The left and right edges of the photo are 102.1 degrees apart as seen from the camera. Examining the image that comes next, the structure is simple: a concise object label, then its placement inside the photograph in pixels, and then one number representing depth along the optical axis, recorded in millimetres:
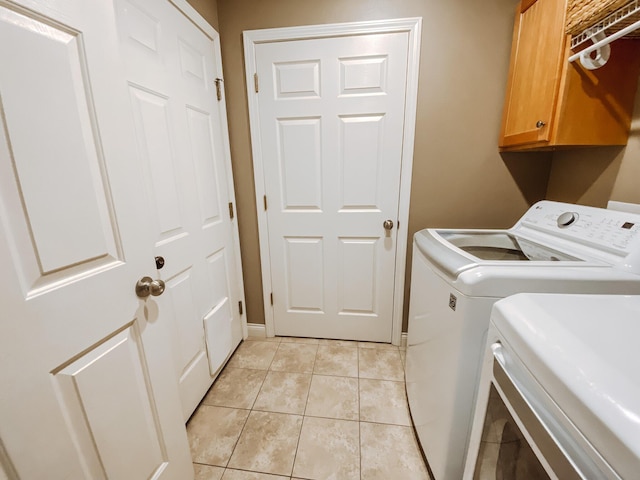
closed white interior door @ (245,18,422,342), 1600
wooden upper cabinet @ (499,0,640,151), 1057
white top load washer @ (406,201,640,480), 790
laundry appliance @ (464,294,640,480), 359
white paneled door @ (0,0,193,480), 516
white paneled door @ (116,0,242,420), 1056
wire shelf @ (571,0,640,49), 822
